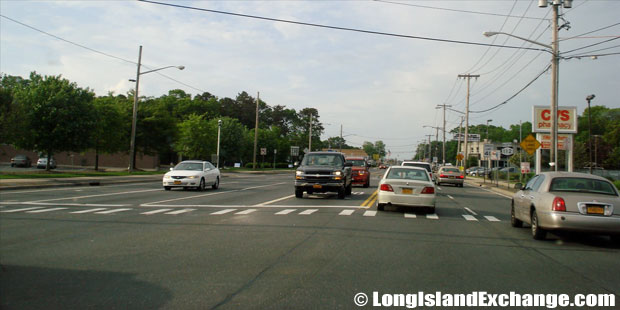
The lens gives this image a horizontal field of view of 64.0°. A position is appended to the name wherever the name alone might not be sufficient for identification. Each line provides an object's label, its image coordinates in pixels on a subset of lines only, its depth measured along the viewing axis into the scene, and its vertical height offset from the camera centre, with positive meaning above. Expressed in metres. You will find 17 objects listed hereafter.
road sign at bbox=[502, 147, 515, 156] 33.34 +1.57
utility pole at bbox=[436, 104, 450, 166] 78.88 +8.90
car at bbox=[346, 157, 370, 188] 30.47 -0.21
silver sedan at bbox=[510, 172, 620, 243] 9.45 -0.56
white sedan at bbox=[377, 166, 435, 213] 14.98 -0.67
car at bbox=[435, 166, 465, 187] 36.47 -0.29
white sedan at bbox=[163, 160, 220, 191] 23.97 -0.69
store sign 40.47 +4.72
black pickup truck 20.09 -0.39
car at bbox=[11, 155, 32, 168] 50.88 -0.62
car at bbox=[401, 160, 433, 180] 29.84 +0.42
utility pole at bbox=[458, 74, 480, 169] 52.72 +7.11
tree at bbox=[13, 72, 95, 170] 33.16 +2.76
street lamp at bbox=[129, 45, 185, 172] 36.22 +4.34
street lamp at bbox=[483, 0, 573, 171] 24.11 +5.51
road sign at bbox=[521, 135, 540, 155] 27.72 +1.74
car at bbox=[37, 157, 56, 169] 50.06 -0.71
